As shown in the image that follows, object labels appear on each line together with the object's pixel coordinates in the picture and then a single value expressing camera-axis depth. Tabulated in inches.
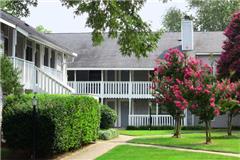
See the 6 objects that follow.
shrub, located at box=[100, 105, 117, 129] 1111.6
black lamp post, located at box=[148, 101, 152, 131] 1431.8
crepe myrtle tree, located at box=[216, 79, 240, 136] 905.5
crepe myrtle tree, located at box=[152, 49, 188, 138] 1038.4
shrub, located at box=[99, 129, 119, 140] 1018.7
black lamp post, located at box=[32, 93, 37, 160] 623.7
